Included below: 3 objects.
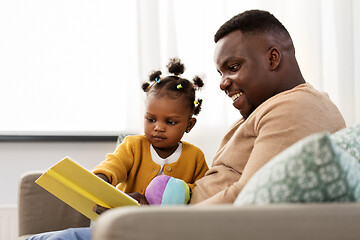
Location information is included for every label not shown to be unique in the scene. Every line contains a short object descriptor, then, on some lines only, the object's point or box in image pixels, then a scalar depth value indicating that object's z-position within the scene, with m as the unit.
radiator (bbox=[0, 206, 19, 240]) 2.48
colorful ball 1.40
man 1.23
